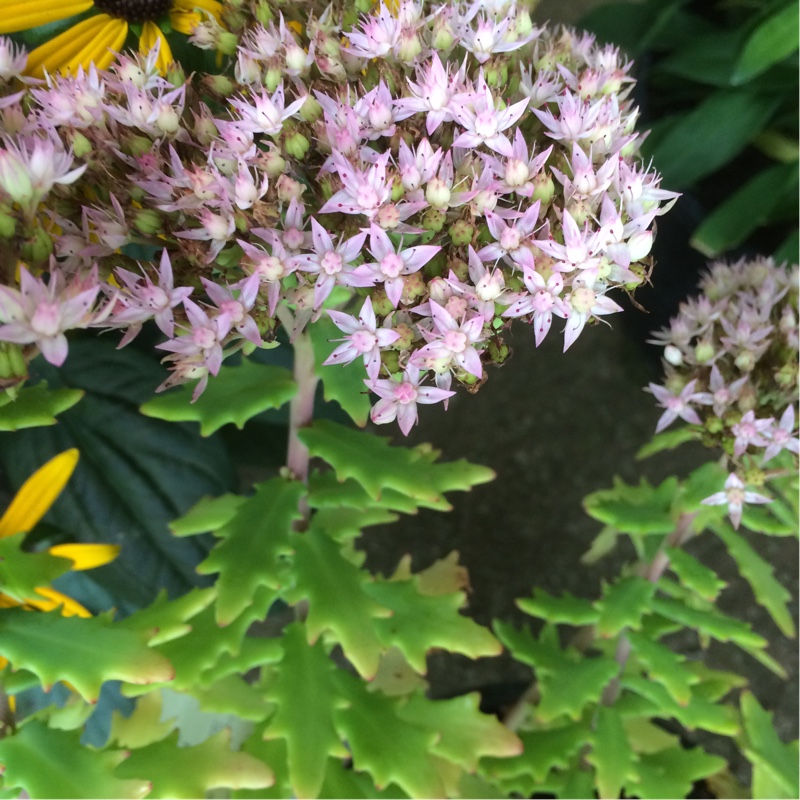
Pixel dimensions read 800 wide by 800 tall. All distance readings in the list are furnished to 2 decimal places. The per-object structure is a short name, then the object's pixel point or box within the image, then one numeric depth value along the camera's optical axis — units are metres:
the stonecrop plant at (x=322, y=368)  0.13
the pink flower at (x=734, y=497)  0.18
